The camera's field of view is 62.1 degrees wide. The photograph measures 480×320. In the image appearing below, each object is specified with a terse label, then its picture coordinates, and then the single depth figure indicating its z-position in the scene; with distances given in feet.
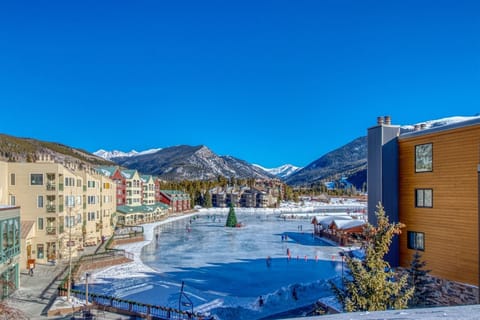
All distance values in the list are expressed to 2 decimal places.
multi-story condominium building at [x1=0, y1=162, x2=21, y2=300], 60.49
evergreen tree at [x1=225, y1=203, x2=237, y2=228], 217.58
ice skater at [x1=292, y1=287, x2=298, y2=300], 69.83
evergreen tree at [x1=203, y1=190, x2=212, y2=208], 421.59
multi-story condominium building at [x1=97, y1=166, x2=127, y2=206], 222.91
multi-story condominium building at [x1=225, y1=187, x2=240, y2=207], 456.45
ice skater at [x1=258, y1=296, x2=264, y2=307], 65.69
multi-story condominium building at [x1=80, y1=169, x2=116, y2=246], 124.88
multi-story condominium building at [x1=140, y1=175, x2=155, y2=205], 283.49
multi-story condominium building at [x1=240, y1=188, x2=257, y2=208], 460.14
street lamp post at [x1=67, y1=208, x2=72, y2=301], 101.30
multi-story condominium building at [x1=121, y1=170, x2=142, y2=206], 242.88
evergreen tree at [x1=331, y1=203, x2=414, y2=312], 33.47
